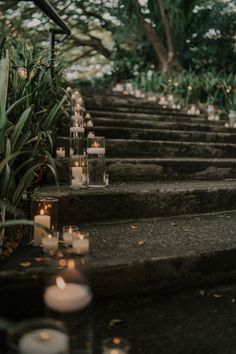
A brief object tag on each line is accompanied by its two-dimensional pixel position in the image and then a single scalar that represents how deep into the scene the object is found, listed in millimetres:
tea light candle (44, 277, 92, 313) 1039
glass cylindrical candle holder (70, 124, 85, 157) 3059
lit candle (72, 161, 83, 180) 2498
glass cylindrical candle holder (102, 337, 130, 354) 1107
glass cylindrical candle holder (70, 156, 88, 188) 2494
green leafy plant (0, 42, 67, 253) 1736
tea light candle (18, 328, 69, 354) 880
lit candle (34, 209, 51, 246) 1882
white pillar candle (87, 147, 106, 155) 2625
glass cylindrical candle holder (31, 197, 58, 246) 1891
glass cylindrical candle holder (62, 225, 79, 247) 1874
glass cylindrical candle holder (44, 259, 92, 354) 1038
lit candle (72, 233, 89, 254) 1739
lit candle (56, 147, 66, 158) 2945
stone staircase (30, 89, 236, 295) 1788
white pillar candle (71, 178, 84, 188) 2490
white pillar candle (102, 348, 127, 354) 1105
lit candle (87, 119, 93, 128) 3736
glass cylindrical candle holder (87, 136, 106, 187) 2627
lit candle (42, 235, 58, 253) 1724
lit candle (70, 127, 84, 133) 3035
